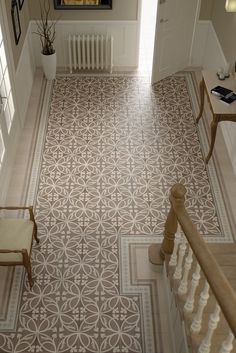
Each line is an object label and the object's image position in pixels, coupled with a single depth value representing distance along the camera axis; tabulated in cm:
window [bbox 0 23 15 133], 523
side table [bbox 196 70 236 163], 528
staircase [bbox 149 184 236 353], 250
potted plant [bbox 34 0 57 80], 696
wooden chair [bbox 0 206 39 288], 407
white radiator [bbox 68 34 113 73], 721
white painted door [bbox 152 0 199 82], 666
